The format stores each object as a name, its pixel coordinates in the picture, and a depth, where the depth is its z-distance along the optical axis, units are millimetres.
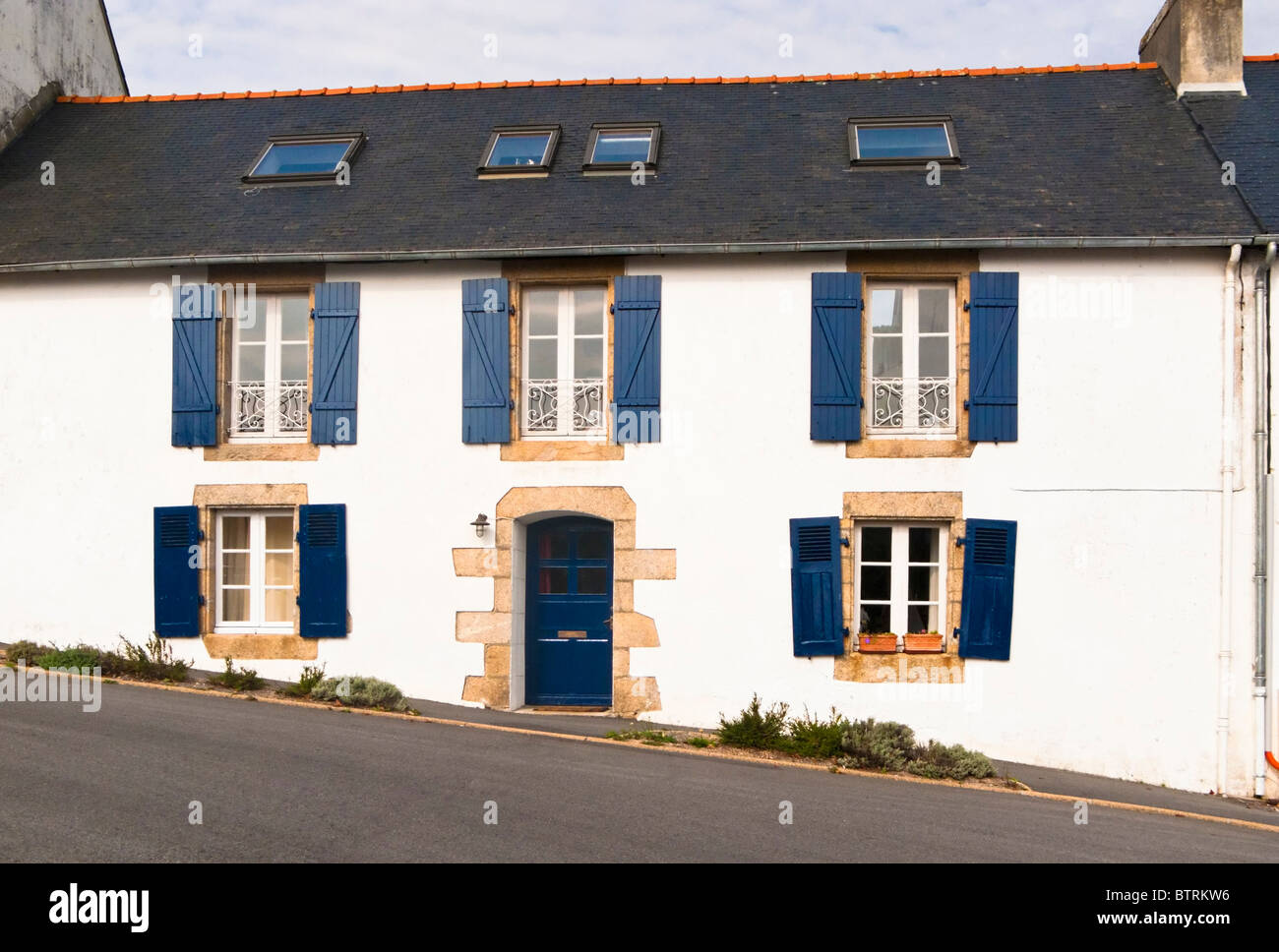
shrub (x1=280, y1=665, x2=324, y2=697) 10938
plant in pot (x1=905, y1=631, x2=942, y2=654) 10812
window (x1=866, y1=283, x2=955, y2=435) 11102
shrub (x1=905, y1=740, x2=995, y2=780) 9766
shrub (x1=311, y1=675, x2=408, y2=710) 10805
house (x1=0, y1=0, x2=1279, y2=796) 10703
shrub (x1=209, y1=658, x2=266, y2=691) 10961
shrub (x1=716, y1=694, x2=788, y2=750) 10125
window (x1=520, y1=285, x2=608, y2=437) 11422
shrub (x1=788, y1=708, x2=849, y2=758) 9922
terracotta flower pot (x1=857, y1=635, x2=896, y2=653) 10820
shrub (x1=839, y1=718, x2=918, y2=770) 9789
